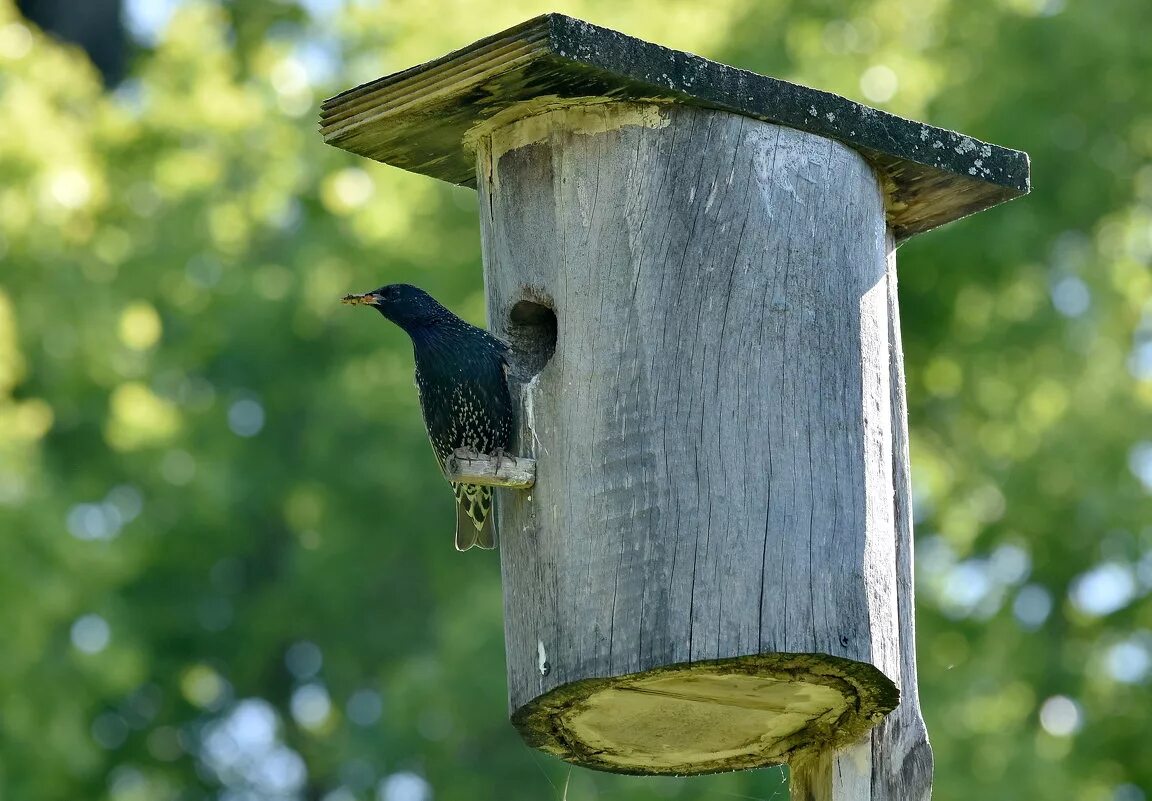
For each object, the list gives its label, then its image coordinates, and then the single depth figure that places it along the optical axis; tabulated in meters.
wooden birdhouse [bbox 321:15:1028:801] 8.48
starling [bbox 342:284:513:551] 9.36
